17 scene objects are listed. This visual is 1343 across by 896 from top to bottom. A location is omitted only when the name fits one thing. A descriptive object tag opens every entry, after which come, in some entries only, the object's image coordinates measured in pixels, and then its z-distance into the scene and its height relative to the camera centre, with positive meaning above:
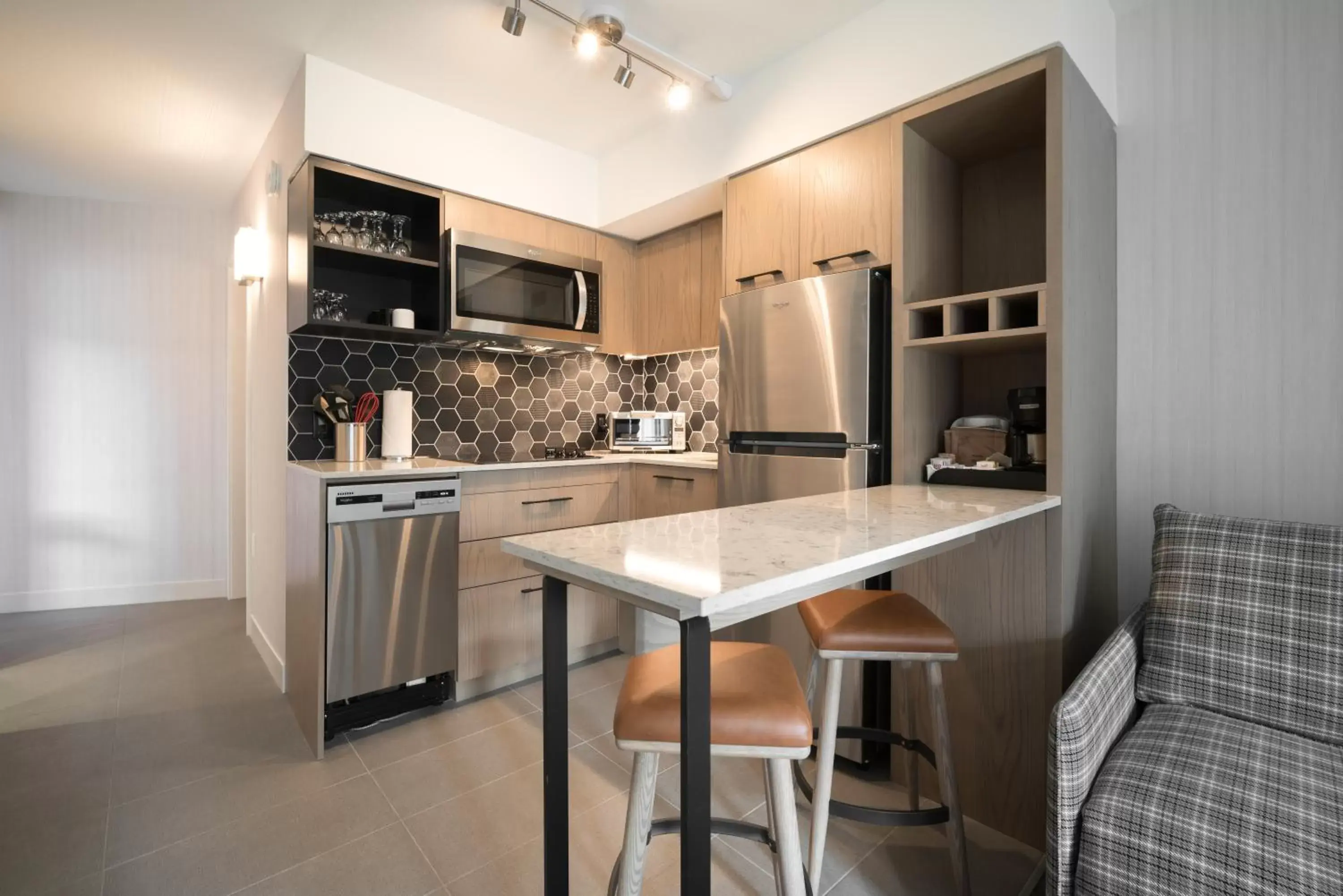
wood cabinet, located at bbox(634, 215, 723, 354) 3.11 +0.82
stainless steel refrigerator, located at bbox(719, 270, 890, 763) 2.05 +0.16
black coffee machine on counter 1.83 +0.05
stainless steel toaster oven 3.32 +0.08
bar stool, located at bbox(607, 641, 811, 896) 0.99 -0.45
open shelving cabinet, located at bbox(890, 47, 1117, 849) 1.68 +0.29
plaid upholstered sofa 1.05 -0.62
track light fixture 2.01 +1.40
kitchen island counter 0.80 -0.22
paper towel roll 2.75 +0.10
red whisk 2.75 +0.17
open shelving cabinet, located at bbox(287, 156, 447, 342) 2.44 +0.80
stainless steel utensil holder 2.65 +0.01
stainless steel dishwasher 2.17 -0.56
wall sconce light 2.99 +0.94
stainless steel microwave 2.74 +0.71
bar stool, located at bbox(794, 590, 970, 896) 1.35 -0.49
